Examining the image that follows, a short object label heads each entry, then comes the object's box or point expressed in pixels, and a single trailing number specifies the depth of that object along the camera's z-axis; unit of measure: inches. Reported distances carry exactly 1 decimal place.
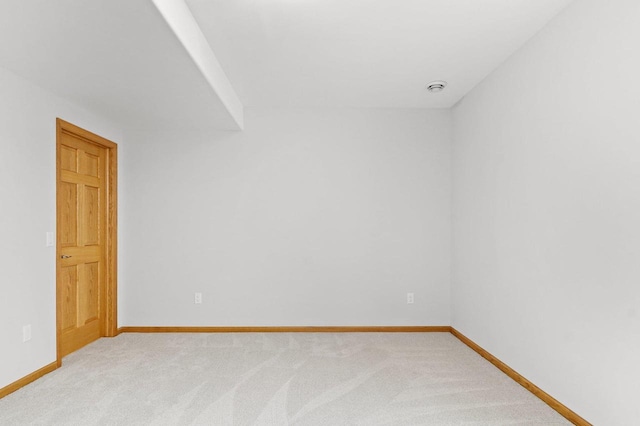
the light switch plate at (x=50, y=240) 122.8
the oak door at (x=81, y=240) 135.3
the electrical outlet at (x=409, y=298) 170.1
